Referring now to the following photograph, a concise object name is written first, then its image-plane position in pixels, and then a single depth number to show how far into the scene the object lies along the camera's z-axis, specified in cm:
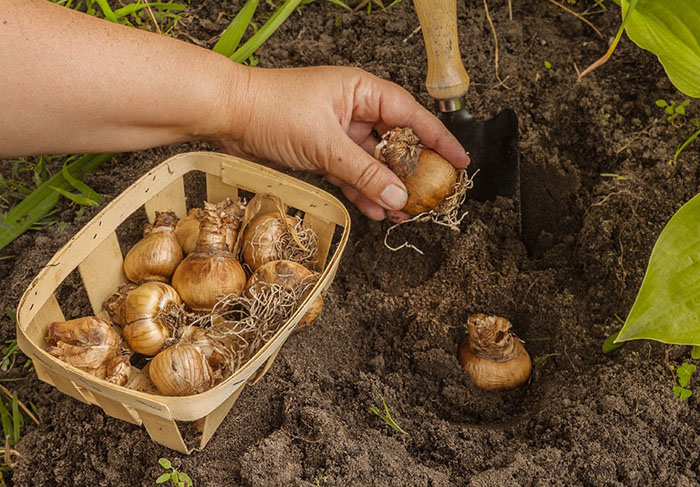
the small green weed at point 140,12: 86
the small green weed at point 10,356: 77
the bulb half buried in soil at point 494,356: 74
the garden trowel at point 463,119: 75
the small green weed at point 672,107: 81
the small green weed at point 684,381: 71
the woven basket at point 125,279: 67
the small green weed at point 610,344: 73
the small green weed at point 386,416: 72
